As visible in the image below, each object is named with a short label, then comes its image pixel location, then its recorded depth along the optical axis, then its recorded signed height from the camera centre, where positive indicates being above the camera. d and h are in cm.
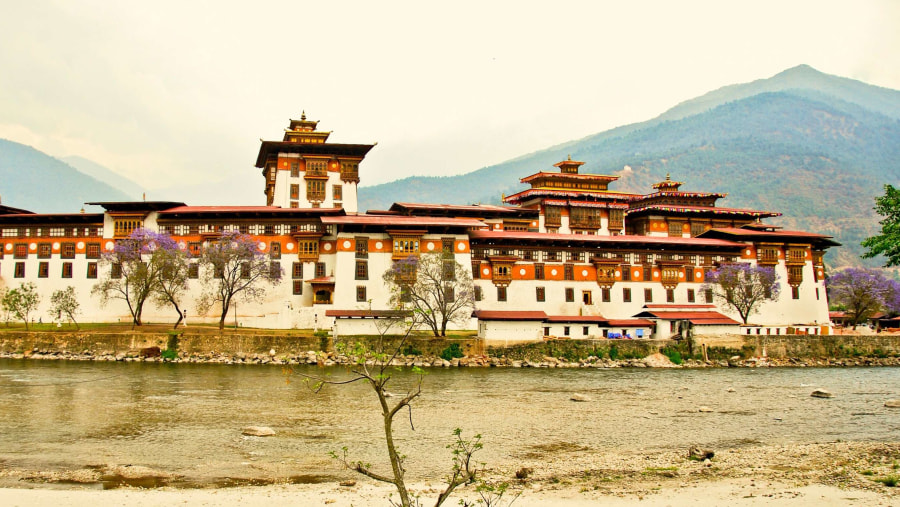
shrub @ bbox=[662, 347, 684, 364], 5950 -244
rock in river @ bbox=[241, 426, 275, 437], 2758 -357
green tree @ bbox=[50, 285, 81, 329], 5875 +283
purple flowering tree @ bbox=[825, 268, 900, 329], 8194 +312
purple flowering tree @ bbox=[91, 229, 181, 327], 5728 +537
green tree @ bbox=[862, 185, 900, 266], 2831 +344
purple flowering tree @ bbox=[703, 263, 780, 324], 6888 +340
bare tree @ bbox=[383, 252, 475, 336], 5853 +363
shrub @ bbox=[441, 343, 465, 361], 5494 -164
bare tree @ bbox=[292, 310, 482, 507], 1274 -135
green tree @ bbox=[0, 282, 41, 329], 5809 +305
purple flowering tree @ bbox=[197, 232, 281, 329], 5856 +507
